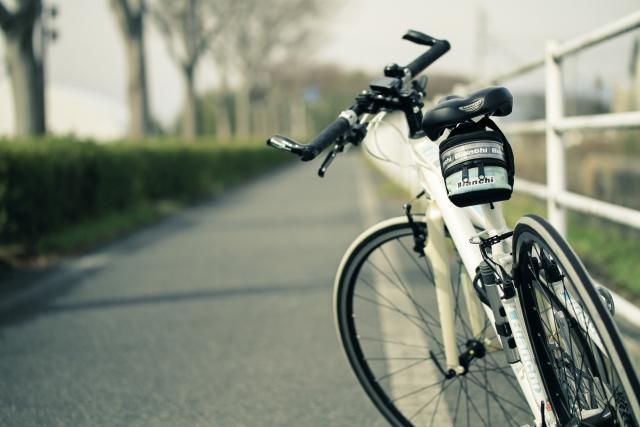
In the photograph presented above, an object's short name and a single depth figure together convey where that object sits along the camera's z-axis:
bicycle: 3.95
